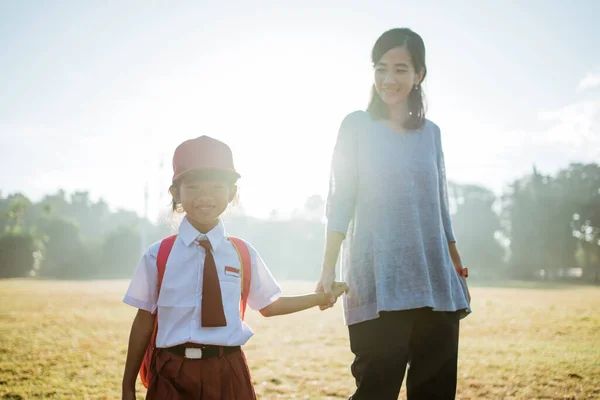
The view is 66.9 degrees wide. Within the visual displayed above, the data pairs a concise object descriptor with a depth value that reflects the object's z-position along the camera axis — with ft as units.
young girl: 6.44
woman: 6.47
